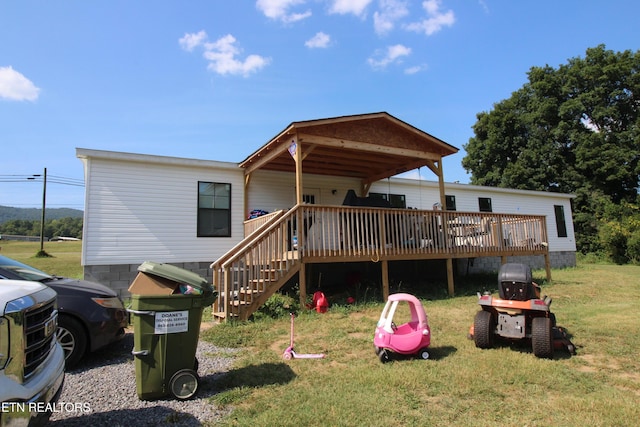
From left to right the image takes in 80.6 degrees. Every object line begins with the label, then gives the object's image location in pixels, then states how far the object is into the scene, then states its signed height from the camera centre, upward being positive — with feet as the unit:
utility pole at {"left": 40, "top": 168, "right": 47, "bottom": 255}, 93.71 +16.90
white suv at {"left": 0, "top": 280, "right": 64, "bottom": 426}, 6.73 -1.92
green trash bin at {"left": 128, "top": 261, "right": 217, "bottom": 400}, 11.50 -2.29
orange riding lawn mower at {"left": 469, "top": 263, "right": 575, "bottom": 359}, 15.62 -2.93
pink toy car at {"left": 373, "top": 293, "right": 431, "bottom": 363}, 15.14 -3.53
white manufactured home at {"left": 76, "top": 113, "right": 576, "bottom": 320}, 26.13 +3.00
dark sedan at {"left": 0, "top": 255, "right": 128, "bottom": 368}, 14.39 -2.23
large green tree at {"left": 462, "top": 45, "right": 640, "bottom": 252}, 82.79 +26.02
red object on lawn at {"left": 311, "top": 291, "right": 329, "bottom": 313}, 25.22 -3.43
